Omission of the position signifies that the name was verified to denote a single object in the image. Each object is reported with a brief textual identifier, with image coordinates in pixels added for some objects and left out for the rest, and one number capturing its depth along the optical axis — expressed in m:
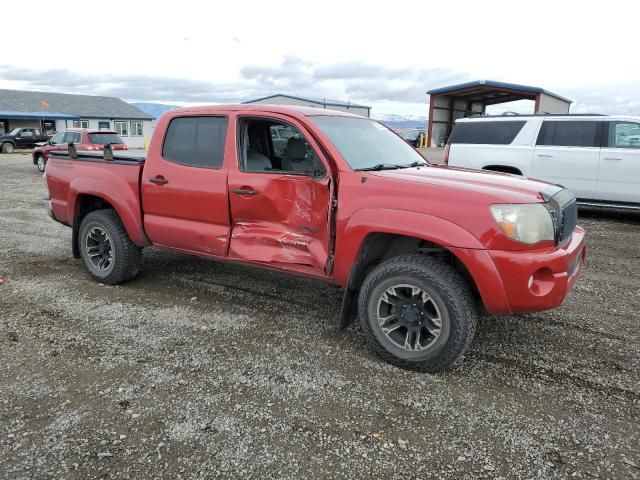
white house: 37.34
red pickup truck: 3.15
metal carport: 29.97
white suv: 8.54
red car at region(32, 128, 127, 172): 16.59
